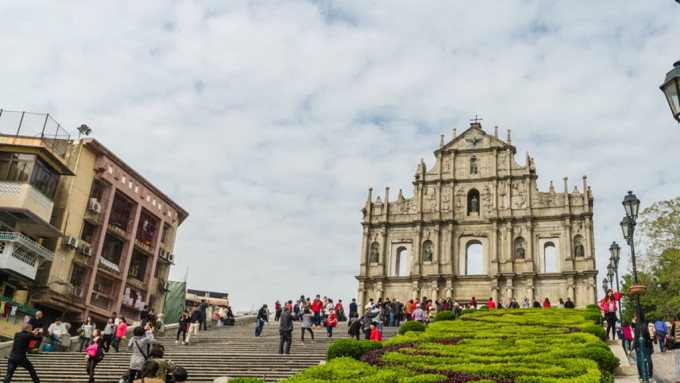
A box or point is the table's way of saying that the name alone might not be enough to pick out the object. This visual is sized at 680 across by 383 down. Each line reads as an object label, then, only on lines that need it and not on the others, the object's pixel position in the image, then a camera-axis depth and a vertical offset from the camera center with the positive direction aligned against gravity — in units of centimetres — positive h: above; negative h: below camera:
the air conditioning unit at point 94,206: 3869 +816
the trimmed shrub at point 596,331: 1825 +151
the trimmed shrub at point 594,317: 2444 +261
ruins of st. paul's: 4416 +1022
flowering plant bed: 1229 +38
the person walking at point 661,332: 2336 +211
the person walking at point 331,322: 2459 +156
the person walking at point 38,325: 1904 +41
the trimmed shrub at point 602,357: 1343 +58
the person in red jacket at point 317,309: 2978 +240
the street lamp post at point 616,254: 2412 +491
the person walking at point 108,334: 2150 +35
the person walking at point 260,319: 2658 +156
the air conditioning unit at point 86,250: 3756 +535
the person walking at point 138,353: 1392 -13
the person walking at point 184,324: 2488 +102
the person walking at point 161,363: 1093 -23
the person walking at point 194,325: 2439 +99
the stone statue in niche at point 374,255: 4838 +827
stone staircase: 1727 -27
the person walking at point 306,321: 2235 +135
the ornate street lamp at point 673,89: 933 +437
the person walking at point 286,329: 1978 +92
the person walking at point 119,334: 2241 +39
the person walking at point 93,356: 1630 -33
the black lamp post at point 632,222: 1573 +430
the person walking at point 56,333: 2353 +27
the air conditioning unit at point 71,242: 3606 +552
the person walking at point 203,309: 2583 +173
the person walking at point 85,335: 2330 +28
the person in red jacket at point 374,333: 1943 +100
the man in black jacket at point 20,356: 1468 -41
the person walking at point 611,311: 2344 +271
